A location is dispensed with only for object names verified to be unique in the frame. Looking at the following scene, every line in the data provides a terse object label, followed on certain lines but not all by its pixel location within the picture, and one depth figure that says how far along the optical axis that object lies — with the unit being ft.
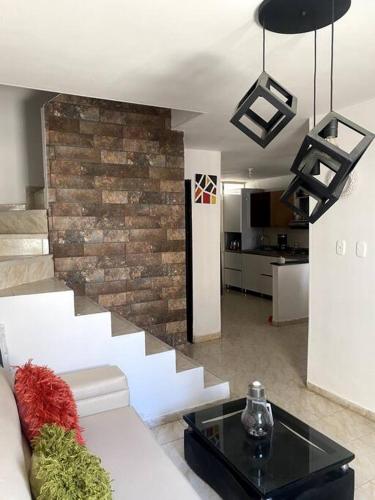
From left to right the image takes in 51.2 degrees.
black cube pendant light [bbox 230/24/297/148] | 4.90
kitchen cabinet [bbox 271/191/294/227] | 23.65
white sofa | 3.82
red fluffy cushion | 5.02
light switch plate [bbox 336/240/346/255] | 9.83
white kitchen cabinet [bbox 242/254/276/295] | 23.20
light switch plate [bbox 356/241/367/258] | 9.30
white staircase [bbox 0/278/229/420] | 7.82
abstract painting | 15.40
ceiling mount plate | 4.65
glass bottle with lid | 6.54
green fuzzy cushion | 3.63
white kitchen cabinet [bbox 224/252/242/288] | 25.76
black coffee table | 5.65
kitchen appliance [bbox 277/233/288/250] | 24.95
